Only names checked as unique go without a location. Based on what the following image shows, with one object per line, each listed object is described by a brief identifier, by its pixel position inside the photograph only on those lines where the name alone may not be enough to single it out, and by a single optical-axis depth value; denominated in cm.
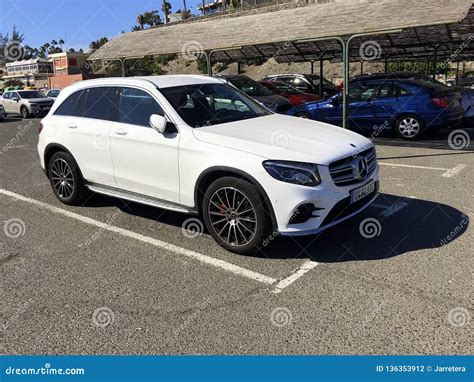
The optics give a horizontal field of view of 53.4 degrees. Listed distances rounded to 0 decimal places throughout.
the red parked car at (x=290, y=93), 1617
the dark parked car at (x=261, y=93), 1318
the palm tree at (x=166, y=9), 7639
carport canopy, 934
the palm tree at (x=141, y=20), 8238
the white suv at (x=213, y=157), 431
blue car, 1107
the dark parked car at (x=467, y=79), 2085
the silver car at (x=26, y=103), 2442
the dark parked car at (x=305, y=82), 1752
